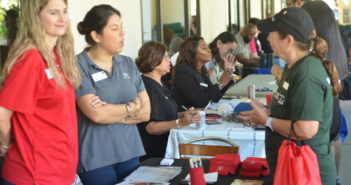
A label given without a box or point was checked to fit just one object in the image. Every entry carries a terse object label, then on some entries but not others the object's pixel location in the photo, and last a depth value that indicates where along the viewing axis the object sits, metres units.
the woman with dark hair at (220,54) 7.87
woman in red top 3.10
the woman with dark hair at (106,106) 3.77
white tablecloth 5.00
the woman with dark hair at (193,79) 6.48
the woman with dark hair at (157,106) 5.27
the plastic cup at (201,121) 5.18
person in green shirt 2.99
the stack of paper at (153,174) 3.55
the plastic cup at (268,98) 6.13
